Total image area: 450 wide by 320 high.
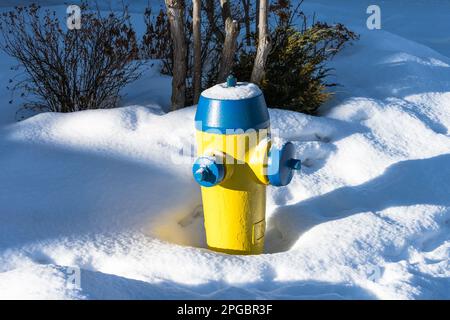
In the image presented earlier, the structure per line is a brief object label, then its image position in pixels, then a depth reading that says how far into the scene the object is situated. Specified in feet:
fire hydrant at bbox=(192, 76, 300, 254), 8.99
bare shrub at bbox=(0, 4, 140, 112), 13.69
